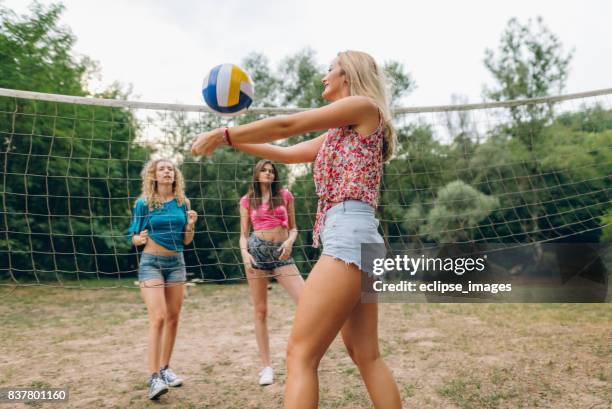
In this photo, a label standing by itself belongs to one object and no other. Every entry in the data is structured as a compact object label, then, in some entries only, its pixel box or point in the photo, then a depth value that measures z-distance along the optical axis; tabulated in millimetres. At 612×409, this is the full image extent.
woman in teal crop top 3092
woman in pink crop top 3445
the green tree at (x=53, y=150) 8281
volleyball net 7449
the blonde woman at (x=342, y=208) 1567
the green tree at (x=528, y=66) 14578
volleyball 2275
